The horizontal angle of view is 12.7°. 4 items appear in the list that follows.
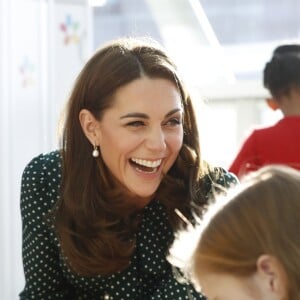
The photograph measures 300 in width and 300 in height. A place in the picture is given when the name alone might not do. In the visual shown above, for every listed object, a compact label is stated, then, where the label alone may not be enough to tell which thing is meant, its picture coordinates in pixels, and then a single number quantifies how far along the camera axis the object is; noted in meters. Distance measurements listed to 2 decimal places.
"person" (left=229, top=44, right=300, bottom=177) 2.73
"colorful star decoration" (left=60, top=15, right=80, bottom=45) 3.19
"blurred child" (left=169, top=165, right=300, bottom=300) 1.63
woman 2.13
